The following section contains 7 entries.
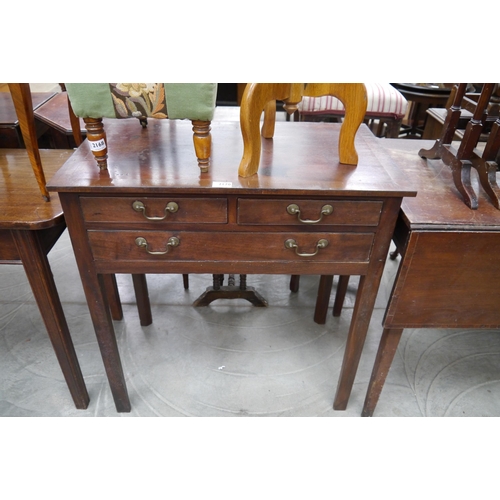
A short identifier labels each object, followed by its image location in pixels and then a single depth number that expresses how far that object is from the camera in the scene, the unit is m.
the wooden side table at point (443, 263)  1.05
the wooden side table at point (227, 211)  0.99
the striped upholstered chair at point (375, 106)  2.62
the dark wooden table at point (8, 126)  1.57
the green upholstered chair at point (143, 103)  0.93
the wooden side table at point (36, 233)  1.10
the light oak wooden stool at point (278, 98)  0.96
